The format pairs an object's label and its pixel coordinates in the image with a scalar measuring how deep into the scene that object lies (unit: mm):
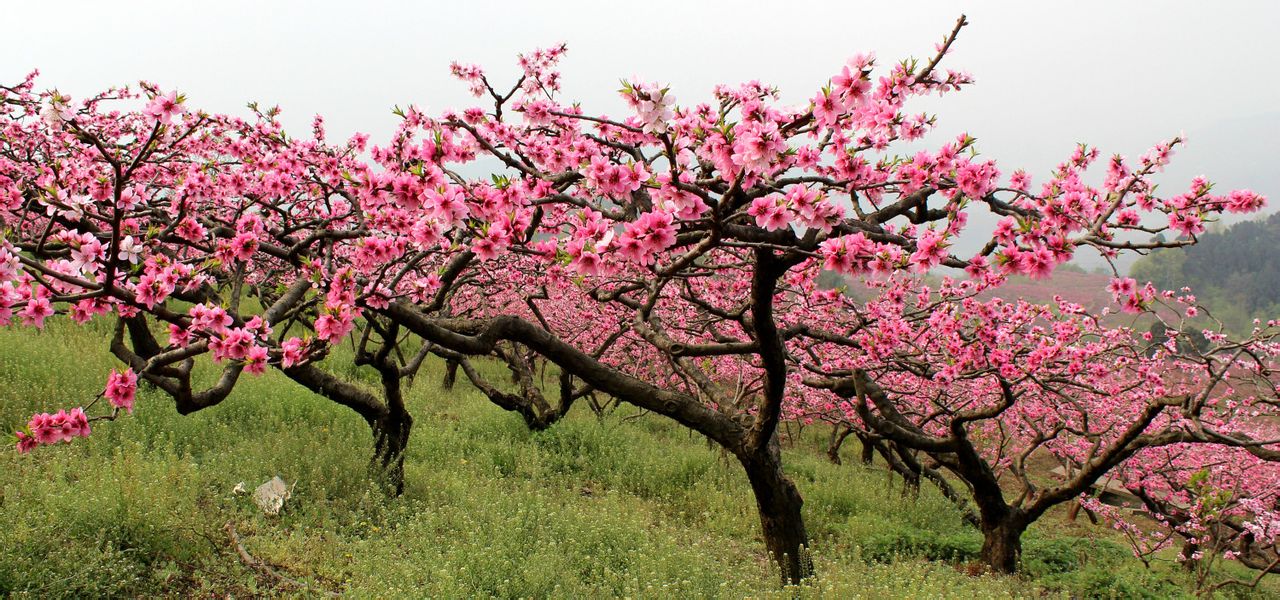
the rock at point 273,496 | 5730
